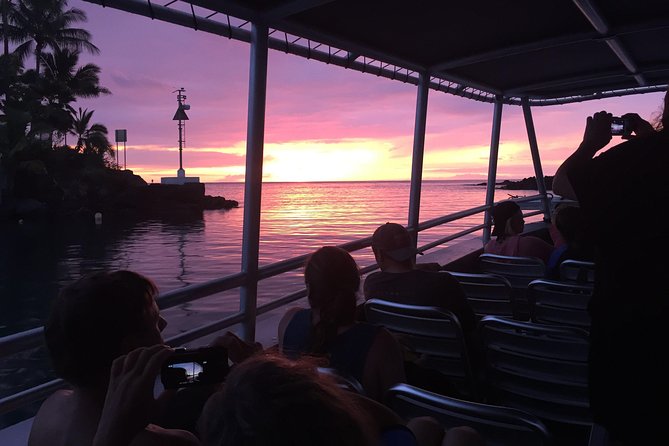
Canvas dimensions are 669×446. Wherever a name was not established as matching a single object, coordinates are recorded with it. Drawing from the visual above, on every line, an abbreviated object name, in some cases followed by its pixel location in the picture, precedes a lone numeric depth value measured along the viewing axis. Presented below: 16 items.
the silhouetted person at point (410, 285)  2.22
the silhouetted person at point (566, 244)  3.16
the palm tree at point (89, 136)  44.72
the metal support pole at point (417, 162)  4.76
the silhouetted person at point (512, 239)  3.64
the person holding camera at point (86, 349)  1.04
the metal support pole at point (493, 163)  6.50
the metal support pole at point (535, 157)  6.94
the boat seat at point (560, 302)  2.31
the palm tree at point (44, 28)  39.25
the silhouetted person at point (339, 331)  1.57
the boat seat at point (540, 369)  1.63
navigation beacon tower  33.81
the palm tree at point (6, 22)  35.11
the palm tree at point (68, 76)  42.31
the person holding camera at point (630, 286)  1.07
